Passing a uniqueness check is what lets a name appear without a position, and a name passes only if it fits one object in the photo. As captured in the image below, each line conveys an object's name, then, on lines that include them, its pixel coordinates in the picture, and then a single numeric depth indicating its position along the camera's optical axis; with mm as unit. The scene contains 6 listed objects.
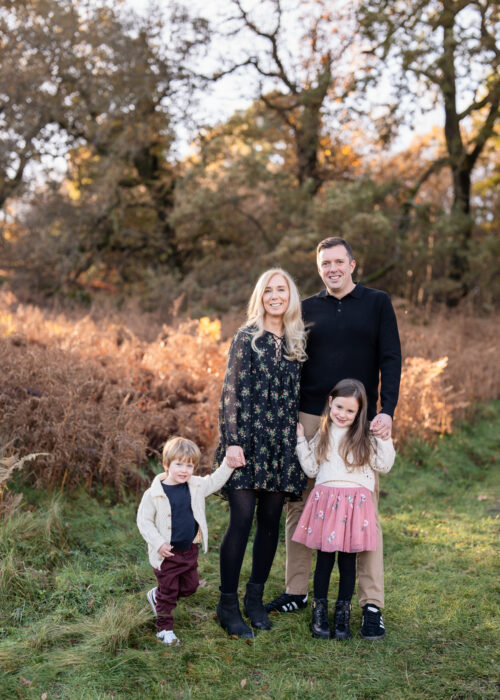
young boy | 3332
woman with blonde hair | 3449
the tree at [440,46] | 12094
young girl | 3432
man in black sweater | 3600
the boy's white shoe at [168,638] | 3288
